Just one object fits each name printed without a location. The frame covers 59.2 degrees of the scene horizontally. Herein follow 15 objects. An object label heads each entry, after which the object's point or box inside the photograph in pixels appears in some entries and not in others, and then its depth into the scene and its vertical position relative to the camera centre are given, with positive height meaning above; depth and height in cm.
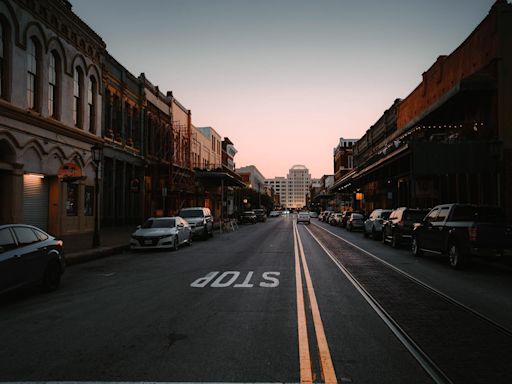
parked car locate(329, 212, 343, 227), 4916 -87
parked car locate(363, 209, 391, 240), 2558 -66
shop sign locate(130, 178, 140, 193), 3321 +188
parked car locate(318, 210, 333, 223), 6595 -76
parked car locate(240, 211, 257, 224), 5669 -90
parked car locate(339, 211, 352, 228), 4284 -70
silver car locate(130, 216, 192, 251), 1831 -100
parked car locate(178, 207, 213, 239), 2505 -54
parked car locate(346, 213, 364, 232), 3675 -88
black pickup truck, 1212 -60
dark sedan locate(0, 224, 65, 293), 785 -91
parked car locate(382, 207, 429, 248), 1938 -50
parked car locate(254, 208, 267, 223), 6478 -62
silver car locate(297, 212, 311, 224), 5639 -87
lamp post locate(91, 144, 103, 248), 1770 +93
